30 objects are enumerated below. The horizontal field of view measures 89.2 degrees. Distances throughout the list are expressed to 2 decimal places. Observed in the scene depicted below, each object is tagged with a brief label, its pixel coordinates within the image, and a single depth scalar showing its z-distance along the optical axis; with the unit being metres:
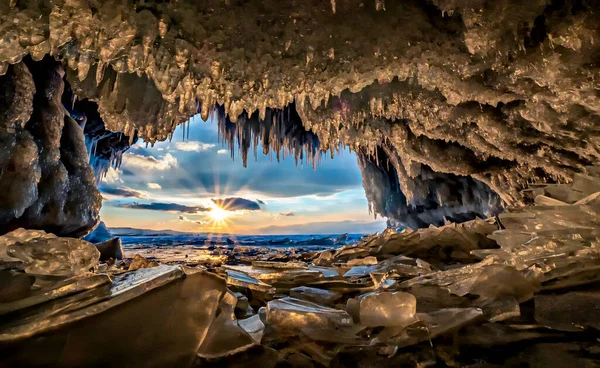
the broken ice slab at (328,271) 2.54
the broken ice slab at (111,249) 6.55
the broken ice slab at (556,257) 1.76
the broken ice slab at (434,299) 1.56
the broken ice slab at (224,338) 1.02
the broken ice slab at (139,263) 2.88
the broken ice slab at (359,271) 2.59
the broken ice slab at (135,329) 0.96
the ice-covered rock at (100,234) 12.84
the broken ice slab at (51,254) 1.67
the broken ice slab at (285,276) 2.19
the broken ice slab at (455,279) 1.74
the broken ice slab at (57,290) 1.22
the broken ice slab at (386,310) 1.32
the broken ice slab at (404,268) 2.51
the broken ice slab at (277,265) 2.74
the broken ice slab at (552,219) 1.90
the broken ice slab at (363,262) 3.34
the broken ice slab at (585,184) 2.09
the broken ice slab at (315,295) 1.78
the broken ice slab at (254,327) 1.17
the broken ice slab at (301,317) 1.28
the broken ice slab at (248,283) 1.89
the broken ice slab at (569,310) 1.28
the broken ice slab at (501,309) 1.40
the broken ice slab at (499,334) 1.19
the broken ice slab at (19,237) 1.91
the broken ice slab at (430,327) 1.22
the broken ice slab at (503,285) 1.63
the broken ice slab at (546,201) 2.03
